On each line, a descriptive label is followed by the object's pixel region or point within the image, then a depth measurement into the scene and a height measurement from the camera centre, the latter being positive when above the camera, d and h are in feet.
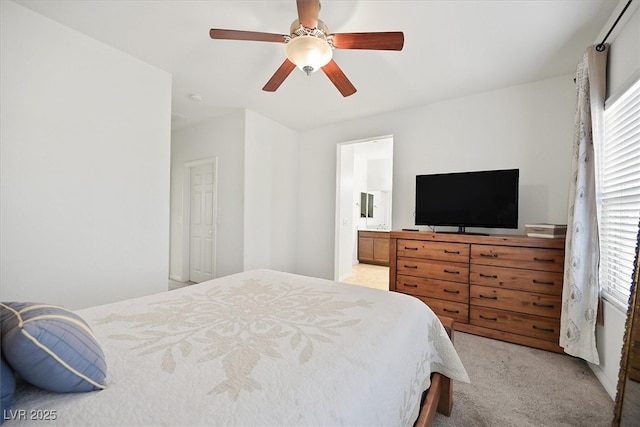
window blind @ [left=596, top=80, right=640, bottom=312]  5.48 +0.54
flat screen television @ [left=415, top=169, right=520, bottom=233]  8.98 +0.55
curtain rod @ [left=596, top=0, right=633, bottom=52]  5.84 +4.33
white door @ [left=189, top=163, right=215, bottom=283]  14.08 -0.87
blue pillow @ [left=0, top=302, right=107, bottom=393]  2.03 -1.20
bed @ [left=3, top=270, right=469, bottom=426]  2.14 -1.67
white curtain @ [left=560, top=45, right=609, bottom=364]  6.50 -0.34
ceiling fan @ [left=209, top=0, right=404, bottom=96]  5.33 +3.73
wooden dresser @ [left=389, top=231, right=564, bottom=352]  7.77 -2.27
